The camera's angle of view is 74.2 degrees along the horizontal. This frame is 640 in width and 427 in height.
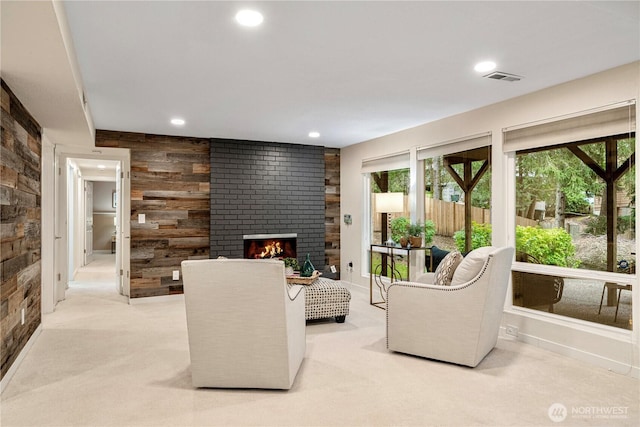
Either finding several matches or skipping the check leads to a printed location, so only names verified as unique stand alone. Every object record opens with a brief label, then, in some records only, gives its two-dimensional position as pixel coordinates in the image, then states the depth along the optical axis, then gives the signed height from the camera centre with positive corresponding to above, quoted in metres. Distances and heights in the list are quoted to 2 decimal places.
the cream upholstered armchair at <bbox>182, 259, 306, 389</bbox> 2.65 -0.69
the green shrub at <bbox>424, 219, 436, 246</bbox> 5.32 -0.22
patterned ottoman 4.39 -0.91
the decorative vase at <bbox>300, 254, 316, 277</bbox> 4.65 -0.62
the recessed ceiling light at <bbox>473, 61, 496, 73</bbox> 3.14 +1.11
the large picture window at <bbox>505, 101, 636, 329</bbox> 3.32 +0.00
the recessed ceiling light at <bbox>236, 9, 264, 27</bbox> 2.34 +1.12
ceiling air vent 3.35 +1.10
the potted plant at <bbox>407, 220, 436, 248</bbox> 5.15 -0.23
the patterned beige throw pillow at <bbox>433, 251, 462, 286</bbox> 3.54 -0.47
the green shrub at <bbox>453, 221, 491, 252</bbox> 4.55 -0.26
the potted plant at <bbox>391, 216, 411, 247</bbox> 5.79 -0.18
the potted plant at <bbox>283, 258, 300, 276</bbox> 4.66 -0.58
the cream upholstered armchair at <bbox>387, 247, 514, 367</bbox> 3.15 -0.77
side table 5.29 -0.80
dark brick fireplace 6.13 +0.31
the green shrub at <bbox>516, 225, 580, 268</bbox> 3.75 -0.30
